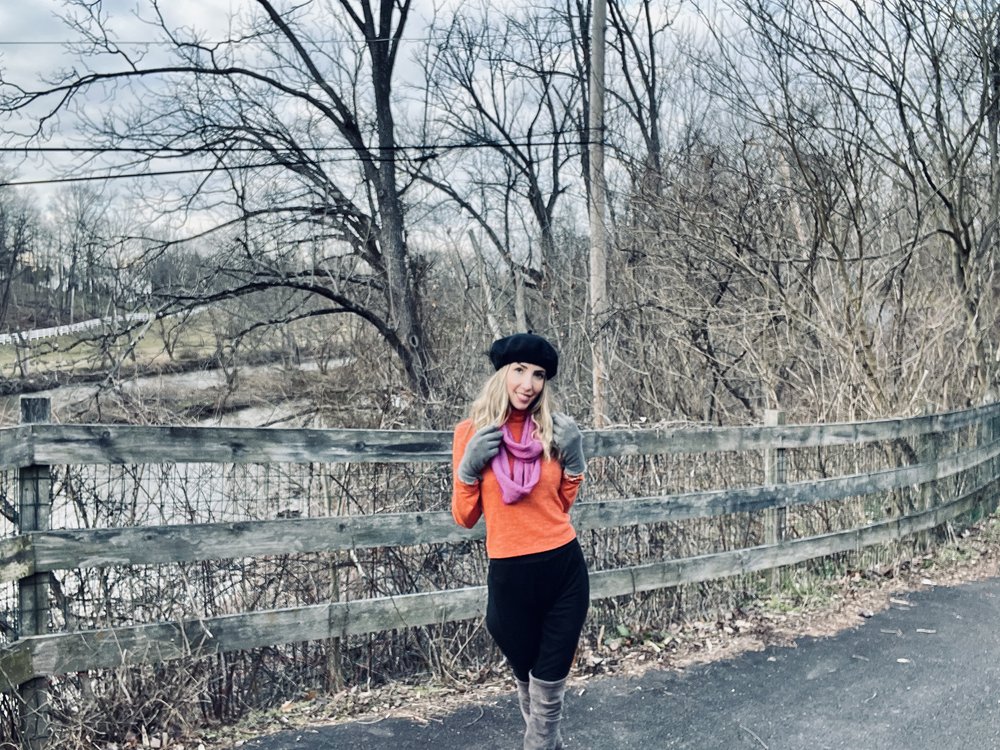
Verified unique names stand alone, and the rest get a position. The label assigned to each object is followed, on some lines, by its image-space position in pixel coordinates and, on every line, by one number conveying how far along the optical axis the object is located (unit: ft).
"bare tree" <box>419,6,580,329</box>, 75.61
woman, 10.94
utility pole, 37.78
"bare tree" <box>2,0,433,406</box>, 52.47
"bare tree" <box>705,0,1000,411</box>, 28.73
